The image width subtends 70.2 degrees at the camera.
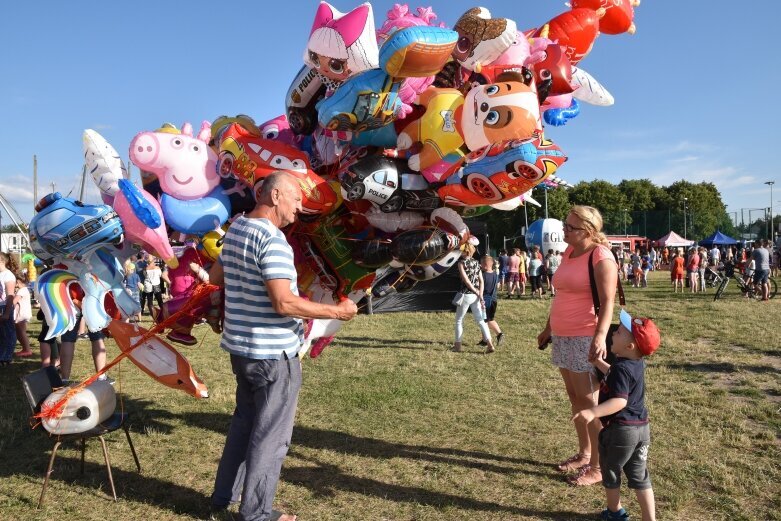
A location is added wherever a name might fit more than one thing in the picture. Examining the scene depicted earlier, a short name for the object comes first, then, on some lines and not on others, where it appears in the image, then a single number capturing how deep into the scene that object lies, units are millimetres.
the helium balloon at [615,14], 4141
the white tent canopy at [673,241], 34250
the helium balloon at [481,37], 3580
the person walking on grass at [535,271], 16188
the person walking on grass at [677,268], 16969
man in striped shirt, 2750
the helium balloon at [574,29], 4086
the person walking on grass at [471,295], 8188
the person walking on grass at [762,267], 13766
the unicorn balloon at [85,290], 3871
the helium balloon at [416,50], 3004
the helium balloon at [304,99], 3645
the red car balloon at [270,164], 3500
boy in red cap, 2812
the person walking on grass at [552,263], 15485
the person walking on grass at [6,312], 7254
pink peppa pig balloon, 3666
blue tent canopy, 31219
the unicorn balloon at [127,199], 3539
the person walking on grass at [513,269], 16453
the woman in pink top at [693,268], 16172
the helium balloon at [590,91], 4398
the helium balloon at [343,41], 3209
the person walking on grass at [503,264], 16781
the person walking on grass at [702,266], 16500
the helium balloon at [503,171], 3273
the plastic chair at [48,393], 3527
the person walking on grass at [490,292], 8695
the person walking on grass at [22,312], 7918
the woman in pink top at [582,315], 3258
